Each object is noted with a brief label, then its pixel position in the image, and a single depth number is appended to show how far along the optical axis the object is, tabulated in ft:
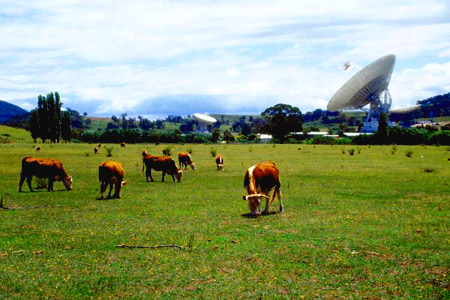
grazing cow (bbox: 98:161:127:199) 72.95
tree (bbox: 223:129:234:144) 515.58
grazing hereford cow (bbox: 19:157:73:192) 81.05
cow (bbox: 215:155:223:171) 126.41
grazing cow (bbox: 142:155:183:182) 101.24
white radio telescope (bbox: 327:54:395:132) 421.18
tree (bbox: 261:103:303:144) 479.00
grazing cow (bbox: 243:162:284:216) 57.72
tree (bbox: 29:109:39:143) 378.73
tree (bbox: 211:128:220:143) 497.05
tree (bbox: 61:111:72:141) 400.41
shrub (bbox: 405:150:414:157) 180.34
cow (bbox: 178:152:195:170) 128.02
